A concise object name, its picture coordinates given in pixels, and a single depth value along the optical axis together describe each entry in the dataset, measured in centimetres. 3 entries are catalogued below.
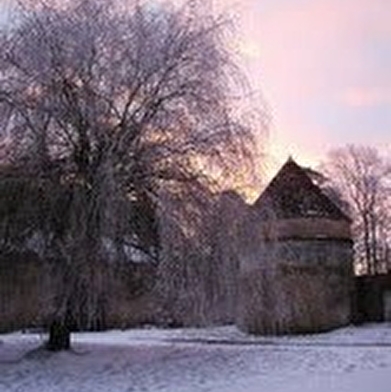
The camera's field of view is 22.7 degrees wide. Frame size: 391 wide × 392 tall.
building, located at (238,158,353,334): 4188
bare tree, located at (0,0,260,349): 2030
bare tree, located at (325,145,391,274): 7388
